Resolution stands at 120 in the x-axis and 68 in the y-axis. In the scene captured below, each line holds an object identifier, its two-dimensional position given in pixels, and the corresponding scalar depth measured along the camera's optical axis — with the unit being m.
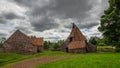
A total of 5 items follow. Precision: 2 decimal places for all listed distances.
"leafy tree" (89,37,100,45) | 40.47
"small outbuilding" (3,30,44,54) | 23.31
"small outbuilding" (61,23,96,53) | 22.58
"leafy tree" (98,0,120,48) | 16.40
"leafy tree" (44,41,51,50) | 38.88
